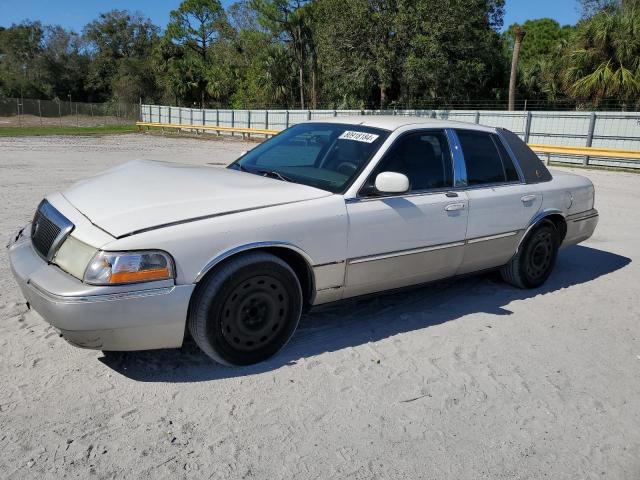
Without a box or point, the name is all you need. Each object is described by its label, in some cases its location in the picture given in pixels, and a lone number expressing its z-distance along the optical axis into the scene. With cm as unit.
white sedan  302
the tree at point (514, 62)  2421
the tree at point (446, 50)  3009
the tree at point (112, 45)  7344
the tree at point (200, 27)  6341
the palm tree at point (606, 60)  2273
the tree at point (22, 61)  6675
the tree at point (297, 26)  4612
